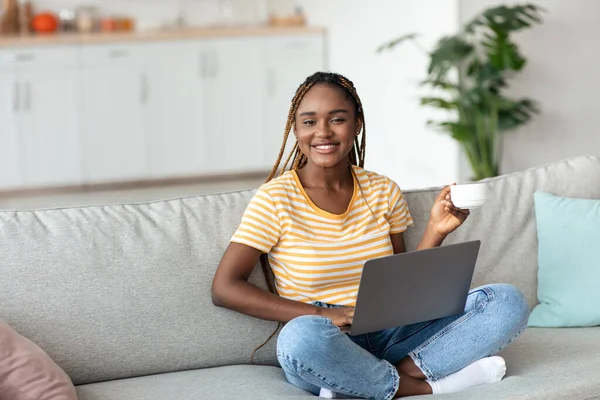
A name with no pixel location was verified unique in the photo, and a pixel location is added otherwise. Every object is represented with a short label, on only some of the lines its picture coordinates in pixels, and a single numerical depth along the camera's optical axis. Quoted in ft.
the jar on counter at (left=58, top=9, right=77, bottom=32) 22.33
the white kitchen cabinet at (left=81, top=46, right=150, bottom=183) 21.80
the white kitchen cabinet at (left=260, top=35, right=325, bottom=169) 23.03
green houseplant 15.06
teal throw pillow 7.92
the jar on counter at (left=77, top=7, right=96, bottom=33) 22.39
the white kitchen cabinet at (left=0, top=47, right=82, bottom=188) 21.16
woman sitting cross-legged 6.28
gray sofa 6.56
